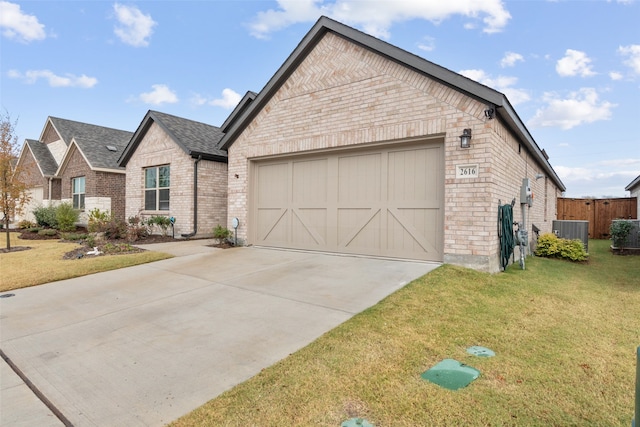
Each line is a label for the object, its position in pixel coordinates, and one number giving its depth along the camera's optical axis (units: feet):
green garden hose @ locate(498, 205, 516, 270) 22.67
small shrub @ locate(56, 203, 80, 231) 50.80
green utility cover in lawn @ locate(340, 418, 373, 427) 7.36
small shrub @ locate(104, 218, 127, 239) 40.78
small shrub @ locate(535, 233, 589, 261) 30.55
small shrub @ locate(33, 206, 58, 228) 59.06
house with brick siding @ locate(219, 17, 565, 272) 21.70
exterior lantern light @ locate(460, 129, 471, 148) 21.21
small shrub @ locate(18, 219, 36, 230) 62.08
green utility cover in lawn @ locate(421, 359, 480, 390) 9.10
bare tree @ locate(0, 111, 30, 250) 38.93
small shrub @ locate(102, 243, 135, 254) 32.65
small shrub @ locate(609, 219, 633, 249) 37.37
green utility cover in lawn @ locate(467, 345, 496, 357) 10.96
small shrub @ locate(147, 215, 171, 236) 43.78
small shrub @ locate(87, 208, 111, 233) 43.11
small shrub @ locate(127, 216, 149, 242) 40.29
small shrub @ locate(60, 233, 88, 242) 44.71
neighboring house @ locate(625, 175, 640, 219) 56.90
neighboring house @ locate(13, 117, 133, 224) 56.95
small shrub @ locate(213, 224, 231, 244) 34.17
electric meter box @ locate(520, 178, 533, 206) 27.96
